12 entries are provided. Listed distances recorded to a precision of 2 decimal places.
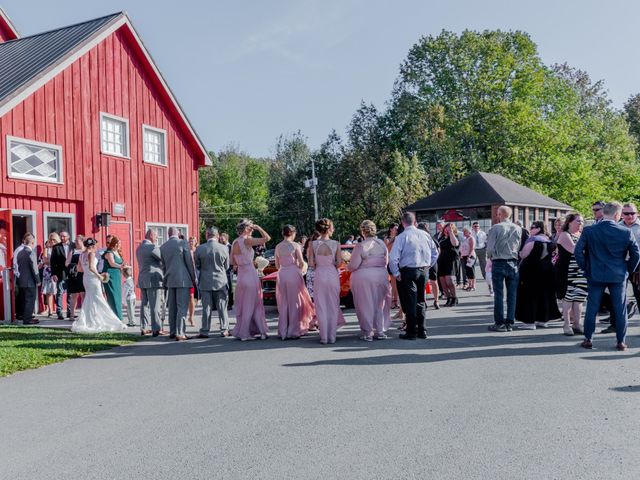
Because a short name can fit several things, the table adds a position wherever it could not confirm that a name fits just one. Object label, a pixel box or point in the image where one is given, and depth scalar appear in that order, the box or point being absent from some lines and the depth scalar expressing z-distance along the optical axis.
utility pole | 42.11
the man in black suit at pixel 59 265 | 13.37
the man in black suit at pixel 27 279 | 12.46
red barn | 15.07
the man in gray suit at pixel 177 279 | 10.26
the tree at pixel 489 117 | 44.41
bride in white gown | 11.41
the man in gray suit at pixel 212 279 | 10.23
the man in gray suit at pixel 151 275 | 10.58
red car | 13.62
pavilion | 35.22
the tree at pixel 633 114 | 67.62
